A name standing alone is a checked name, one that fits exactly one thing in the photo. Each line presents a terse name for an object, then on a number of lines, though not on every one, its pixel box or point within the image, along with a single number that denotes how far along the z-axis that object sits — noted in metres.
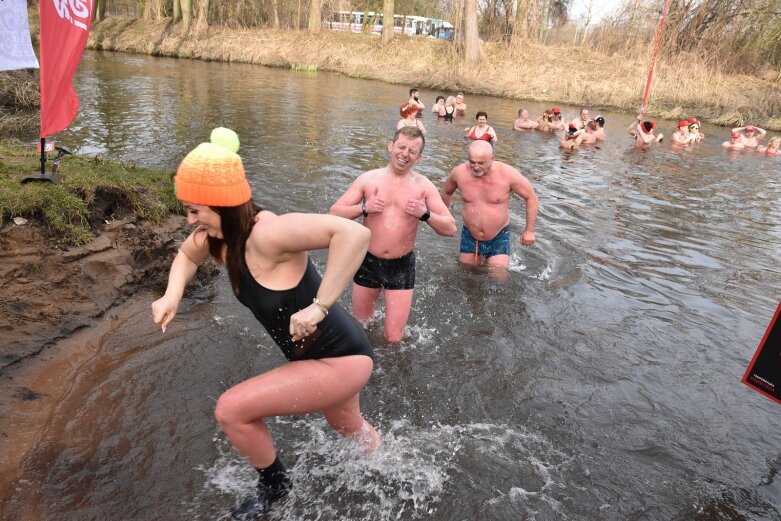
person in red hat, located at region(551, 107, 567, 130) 16.77
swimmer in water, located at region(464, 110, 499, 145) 11.69
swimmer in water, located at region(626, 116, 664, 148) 15.44
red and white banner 4.89
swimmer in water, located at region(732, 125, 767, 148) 16.84
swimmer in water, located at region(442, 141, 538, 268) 5.84
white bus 36.53
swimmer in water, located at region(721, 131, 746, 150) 16.84
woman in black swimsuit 2.23
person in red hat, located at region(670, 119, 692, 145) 16.75
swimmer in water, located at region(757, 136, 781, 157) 15.95
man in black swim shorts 4.18
